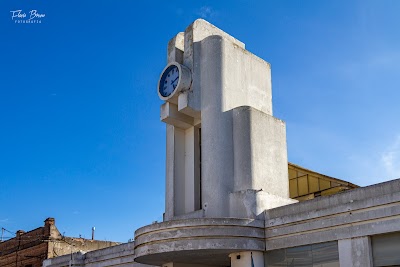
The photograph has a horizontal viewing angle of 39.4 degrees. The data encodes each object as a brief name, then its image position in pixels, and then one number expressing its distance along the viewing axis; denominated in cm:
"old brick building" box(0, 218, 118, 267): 4209
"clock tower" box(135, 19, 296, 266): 1978
